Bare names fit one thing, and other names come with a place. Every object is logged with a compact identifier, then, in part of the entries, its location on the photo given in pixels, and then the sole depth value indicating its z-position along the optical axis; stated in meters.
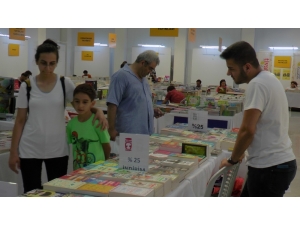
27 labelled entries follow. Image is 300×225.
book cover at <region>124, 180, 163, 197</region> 2.22
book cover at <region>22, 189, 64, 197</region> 2.10
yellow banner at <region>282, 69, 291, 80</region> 16.70
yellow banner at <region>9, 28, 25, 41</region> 6.86
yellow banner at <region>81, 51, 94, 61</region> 14.60
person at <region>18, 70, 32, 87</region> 9.62
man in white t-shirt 2.23
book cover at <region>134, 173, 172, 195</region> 2.33
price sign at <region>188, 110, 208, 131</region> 4.30
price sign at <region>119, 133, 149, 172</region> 2.53
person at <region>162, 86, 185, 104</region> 8.27
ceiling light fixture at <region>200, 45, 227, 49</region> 17.81
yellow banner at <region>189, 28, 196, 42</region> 9.26
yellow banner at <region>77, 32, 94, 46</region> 11.12
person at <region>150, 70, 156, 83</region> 13.76
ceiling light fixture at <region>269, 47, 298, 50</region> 16.59
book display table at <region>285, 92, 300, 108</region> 14.27
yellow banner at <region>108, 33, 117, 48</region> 14.32
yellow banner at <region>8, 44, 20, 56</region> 11.12
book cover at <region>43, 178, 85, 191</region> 2.21
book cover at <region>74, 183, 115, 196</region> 2.14
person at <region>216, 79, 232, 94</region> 11.77
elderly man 3.39
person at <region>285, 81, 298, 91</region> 14.84
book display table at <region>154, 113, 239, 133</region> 6.21
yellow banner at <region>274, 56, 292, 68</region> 16.10
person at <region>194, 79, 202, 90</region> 13.63
